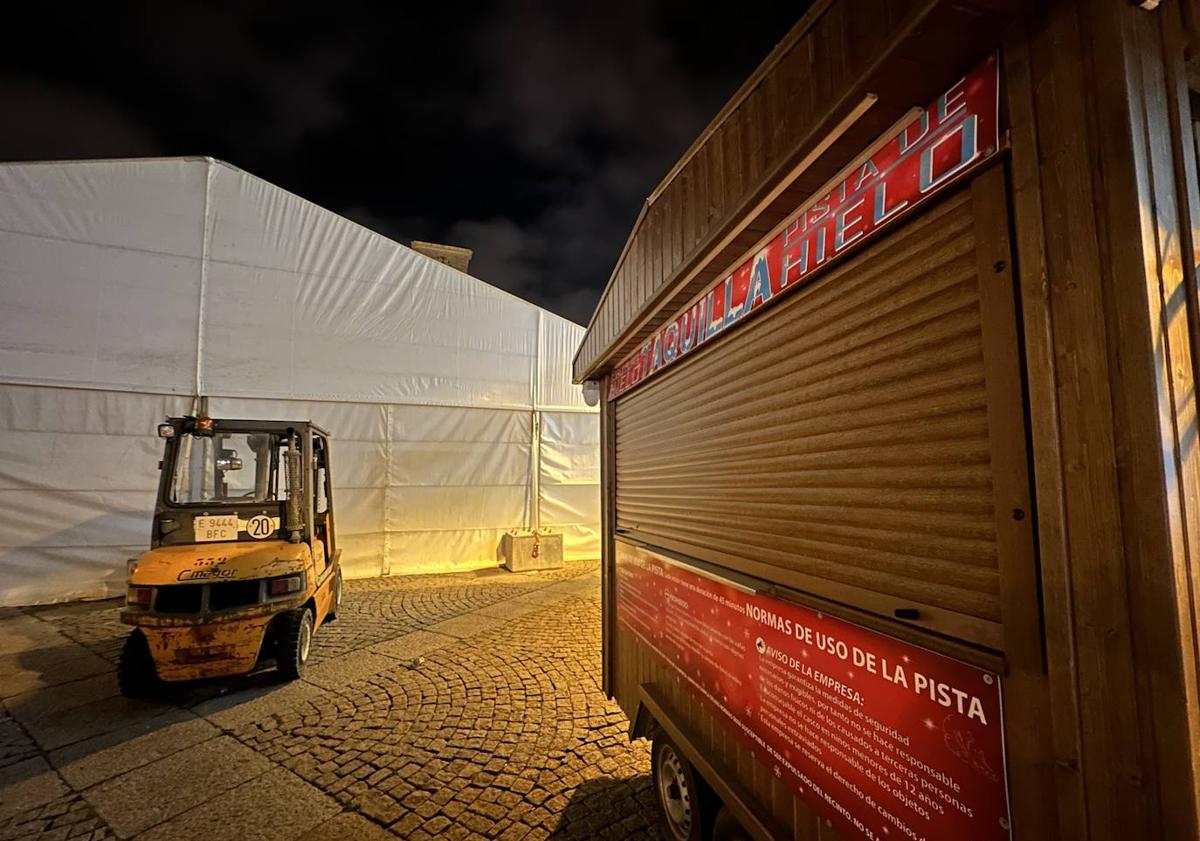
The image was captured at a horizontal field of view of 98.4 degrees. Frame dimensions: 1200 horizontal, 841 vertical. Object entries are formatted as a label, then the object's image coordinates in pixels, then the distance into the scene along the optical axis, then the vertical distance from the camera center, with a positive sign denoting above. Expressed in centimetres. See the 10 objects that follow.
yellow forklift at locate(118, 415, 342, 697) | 507 -105
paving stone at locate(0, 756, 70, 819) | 363 -233
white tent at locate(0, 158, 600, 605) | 919 +203
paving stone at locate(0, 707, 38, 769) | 425 -234
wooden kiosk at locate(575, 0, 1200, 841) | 104 +10
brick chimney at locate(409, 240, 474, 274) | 1591 +655
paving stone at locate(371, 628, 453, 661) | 654 -234
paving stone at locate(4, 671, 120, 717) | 510 -234
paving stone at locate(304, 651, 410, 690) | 573 -235
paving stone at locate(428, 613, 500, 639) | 732 -234
